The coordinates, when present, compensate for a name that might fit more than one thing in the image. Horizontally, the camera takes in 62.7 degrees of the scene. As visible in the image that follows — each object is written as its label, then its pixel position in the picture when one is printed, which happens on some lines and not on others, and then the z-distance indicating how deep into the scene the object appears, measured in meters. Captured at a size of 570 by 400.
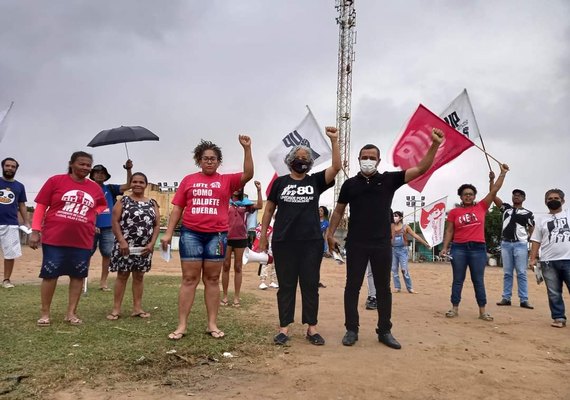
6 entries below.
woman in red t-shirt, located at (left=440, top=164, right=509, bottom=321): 6.74
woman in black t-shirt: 4.82
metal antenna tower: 54.00
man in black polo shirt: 4.85
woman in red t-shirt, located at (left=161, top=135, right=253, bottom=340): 4.71
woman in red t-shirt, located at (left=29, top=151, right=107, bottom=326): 5.11
